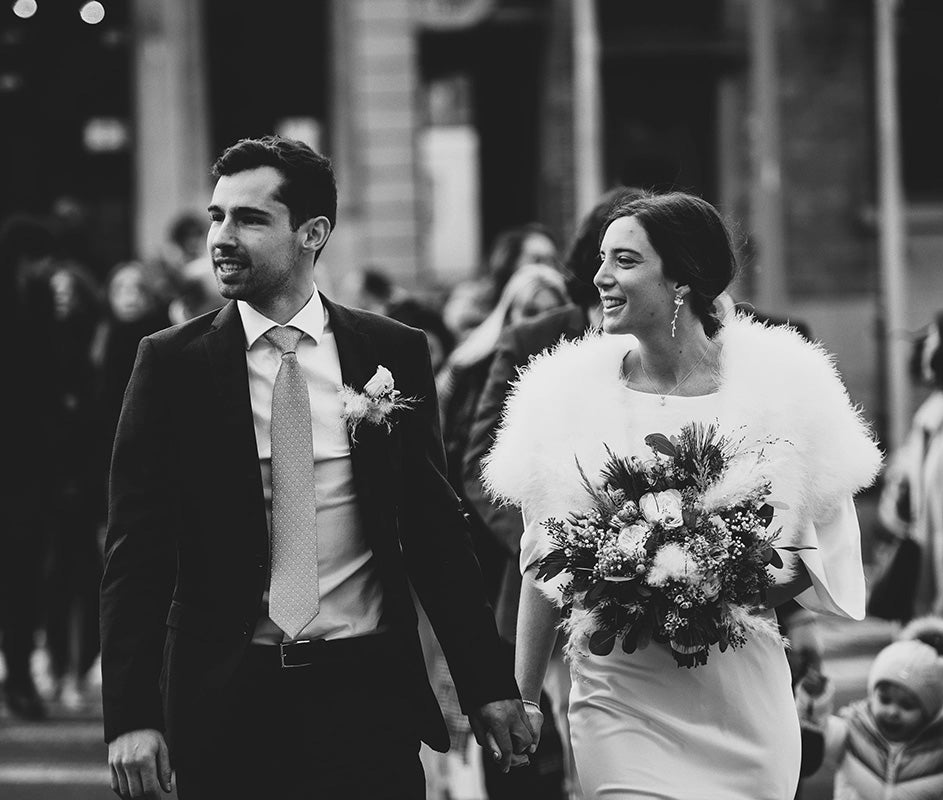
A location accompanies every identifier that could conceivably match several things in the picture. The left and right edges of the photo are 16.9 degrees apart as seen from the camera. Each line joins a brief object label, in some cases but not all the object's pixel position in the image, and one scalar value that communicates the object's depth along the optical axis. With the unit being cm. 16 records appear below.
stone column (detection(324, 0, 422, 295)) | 3436
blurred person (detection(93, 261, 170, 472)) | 1680
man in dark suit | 747
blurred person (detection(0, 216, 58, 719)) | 1724
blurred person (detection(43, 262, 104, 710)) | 1768
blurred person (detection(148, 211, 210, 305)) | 2361
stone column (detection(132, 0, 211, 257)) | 3479
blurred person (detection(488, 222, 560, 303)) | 1737
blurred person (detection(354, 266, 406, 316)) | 2128
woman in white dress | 787
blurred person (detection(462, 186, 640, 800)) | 1049
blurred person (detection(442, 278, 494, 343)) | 2035
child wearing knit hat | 1067
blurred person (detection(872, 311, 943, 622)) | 1397
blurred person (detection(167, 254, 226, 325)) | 1657
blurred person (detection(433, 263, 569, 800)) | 1259
